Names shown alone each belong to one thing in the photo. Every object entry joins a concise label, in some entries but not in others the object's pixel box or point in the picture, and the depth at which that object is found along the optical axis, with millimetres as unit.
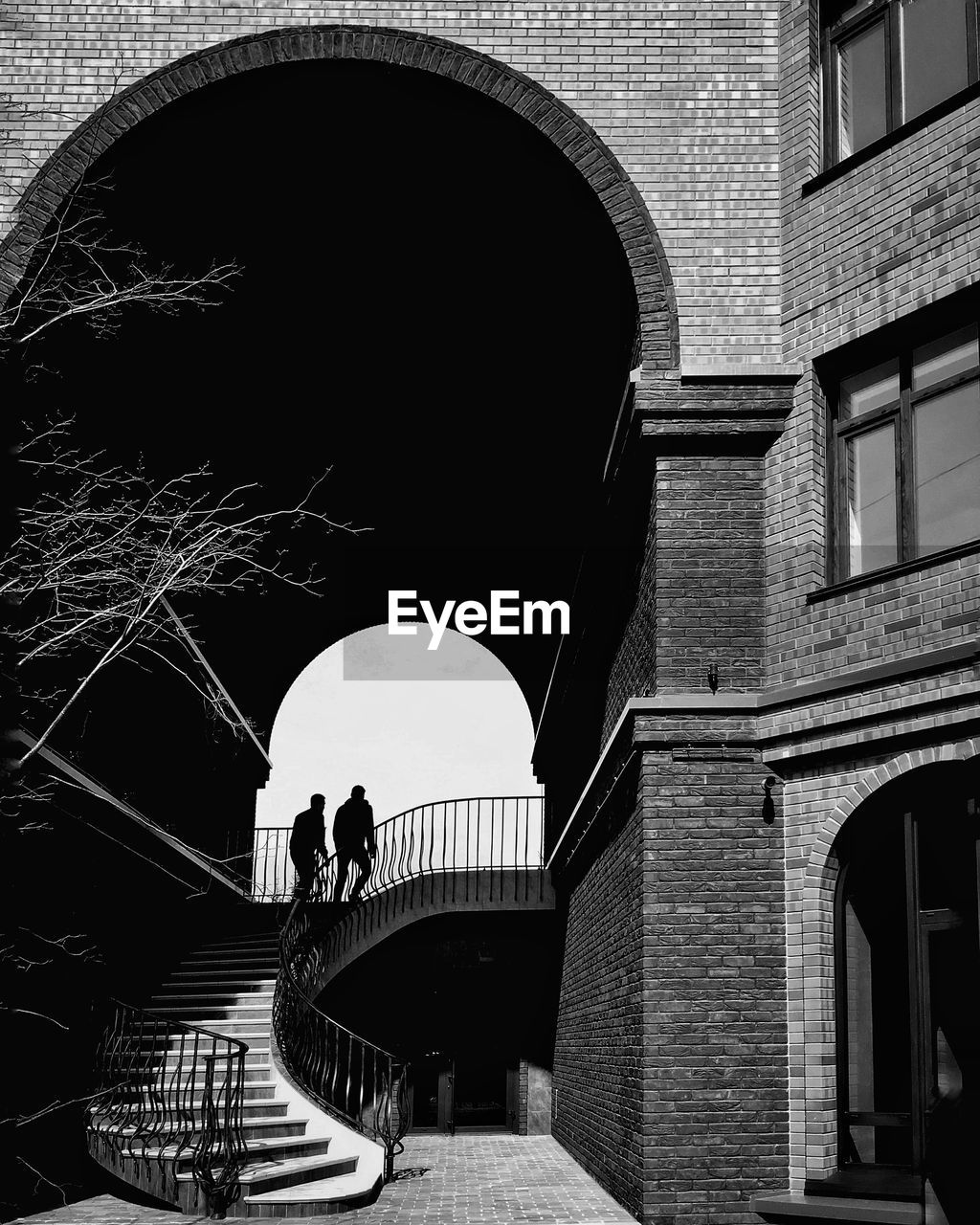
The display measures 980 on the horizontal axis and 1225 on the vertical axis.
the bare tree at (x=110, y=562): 8945
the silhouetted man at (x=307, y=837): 21250
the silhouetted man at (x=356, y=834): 21219
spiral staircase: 10664
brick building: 9109
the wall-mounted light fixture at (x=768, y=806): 9953
